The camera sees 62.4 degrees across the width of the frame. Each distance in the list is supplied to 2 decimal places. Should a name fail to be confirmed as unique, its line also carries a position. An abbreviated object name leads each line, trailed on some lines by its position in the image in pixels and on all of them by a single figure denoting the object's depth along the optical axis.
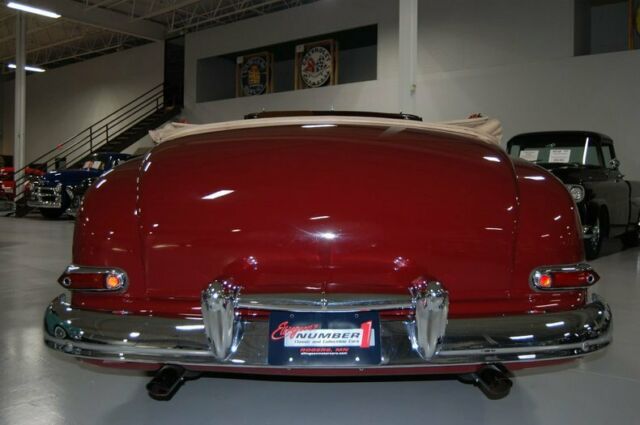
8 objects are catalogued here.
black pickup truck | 5.41
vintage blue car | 11.10
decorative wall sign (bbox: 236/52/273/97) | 15.26
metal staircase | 17.03
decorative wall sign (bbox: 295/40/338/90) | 13.75
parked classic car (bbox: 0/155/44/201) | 14.26
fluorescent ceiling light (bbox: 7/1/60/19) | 11.95
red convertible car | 1.46
